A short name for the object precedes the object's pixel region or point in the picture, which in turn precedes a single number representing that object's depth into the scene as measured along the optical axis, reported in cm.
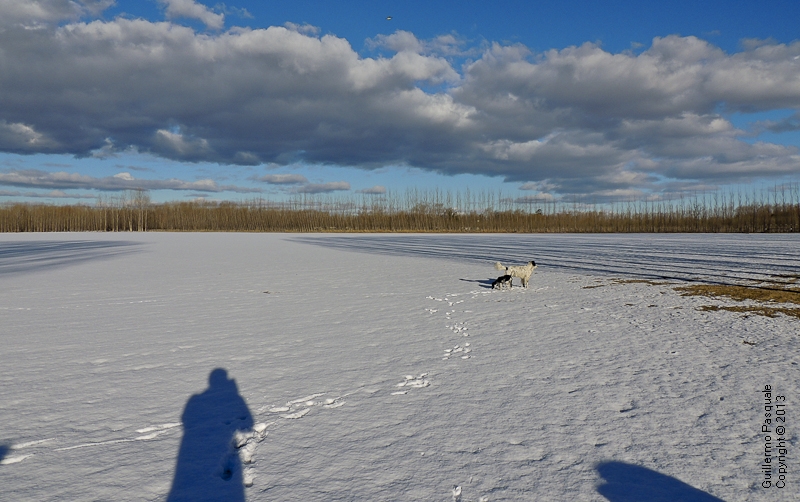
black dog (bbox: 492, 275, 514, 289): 882
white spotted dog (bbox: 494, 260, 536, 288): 880
